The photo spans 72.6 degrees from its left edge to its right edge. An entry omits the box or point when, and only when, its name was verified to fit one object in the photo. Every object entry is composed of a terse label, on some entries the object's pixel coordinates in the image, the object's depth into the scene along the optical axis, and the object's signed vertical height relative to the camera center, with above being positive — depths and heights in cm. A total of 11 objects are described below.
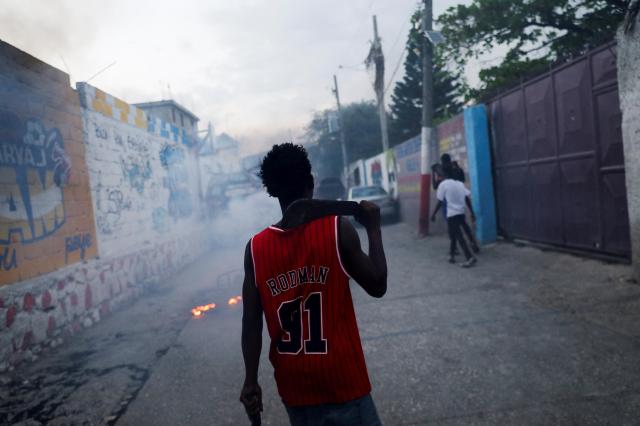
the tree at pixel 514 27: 1165 +400
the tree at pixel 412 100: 3259 +643
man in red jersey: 165 -40
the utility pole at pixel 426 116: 1129 +172
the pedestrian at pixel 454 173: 775 +11
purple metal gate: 566 +18
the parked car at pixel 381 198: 1623 -39
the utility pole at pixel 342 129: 3294 +462
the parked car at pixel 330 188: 2488 +19
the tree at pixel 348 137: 3922 +501
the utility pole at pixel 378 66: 1833 +509
